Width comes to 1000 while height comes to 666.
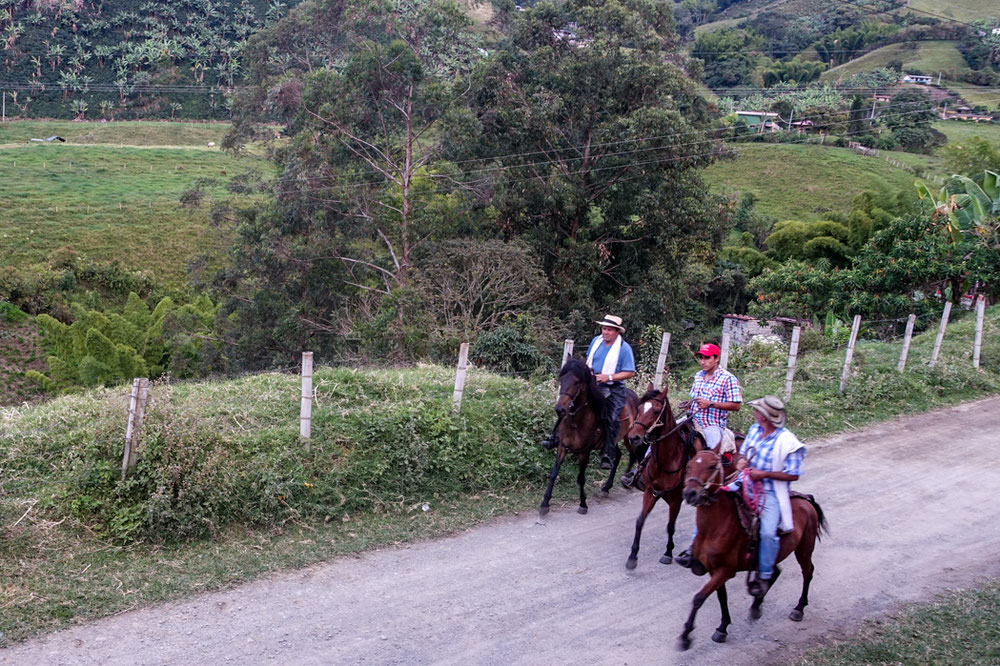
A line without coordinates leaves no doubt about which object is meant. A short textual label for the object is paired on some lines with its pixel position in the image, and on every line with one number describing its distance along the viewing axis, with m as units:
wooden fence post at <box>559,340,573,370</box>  10.62
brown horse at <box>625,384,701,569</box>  7.11
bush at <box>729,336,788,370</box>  16.36
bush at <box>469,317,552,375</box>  17.17
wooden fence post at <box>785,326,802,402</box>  12.69
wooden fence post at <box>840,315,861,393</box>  13.50
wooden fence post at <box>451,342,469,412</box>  9.74
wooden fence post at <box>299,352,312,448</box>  8.60
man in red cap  7.65
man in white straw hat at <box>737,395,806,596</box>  6.27
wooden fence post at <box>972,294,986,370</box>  15.63
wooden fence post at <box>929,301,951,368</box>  15.30
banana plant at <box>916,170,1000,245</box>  21.44
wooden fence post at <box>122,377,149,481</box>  7.74
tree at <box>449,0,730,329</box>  24.06
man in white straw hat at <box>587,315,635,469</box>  8.73
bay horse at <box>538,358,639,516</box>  8.05
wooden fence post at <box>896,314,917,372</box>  14.62
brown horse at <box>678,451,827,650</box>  6.01
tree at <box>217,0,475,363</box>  25.39
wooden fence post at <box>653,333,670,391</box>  11.45
